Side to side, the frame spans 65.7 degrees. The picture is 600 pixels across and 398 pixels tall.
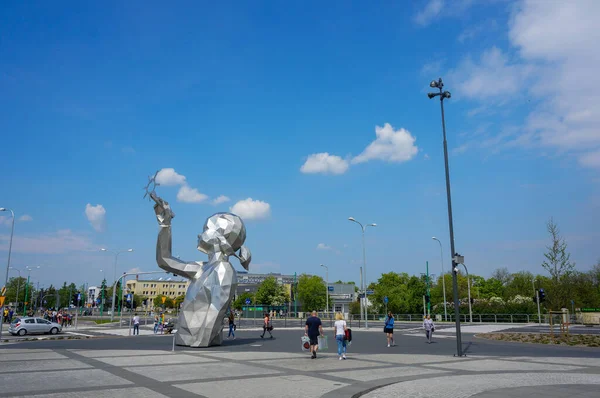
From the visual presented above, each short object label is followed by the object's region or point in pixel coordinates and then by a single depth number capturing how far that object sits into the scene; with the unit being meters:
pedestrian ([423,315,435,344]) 24.50
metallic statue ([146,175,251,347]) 20.17
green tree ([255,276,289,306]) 90.56
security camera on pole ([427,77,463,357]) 17.27
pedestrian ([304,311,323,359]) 16.78
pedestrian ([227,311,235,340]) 27.50
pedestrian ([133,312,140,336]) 32.82
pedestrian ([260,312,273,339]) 27.98
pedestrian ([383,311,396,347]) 21.83
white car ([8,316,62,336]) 33.69
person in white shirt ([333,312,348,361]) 16.45
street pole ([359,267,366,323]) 45.06
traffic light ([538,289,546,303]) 29.99
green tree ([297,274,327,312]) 97.56
